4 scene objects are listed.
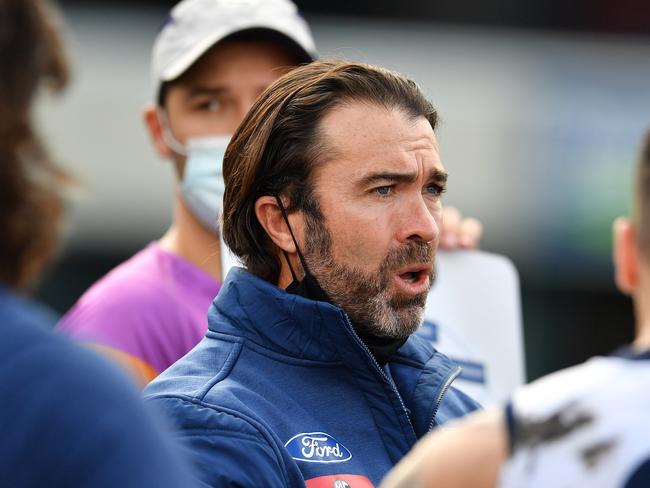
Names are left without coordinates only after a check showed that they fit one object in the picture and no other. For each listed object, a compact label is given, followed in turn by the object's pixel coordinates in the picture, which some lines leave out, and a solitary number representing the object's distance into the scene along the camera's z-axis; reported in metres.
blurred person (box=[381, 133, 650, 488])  4.45
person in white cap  5.12
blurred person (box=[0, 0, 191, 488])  4.09
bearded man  4.77
